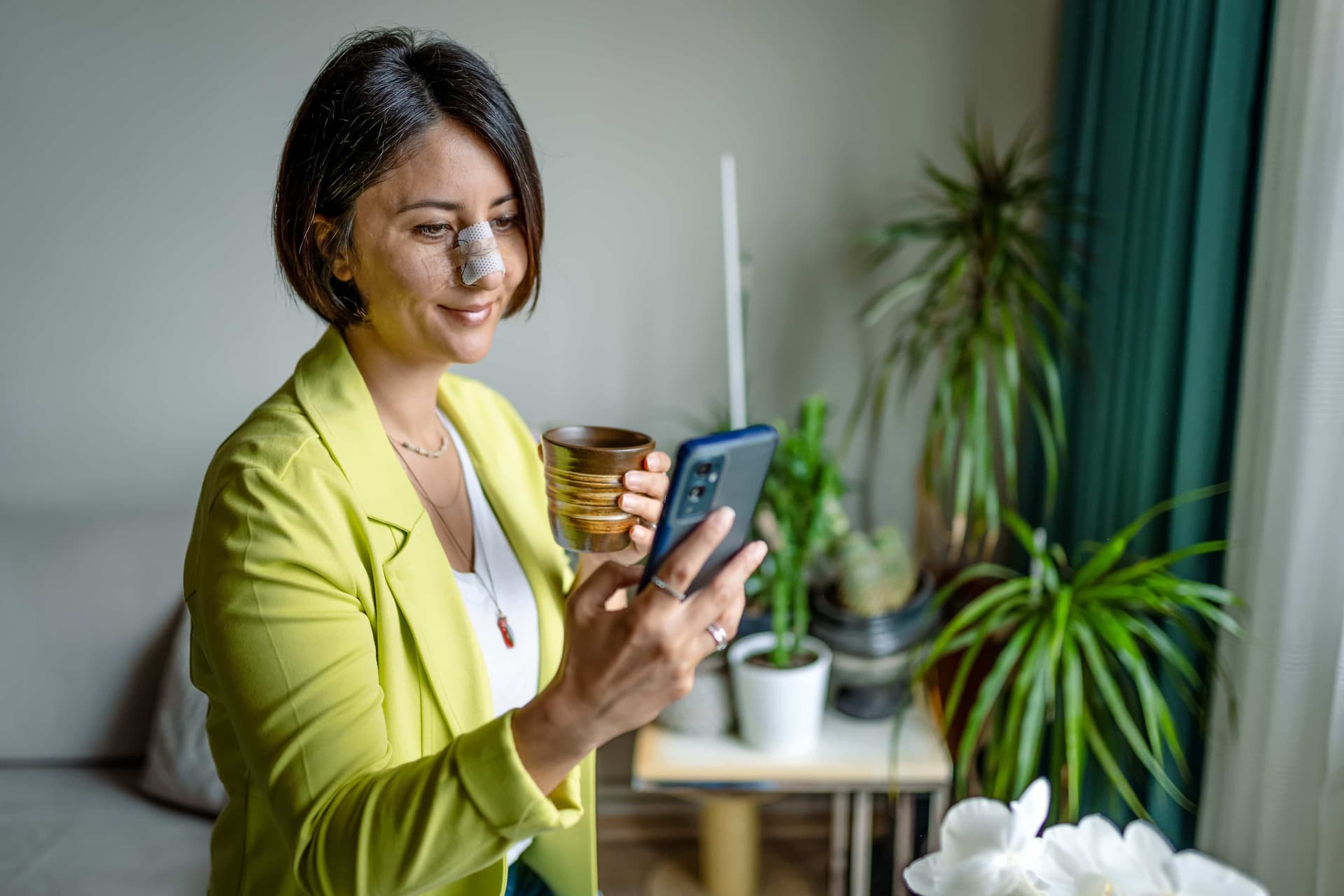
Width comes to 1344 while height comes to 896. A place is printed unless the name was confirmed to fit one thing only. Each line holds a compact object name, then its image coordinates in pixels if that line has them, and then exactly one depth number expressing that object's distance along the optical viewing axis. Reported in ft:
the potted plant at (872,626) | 5.97
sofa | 6.33
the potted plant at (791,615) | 5.64
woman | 2.37
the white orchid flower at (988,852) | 1.94
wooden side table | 5.54
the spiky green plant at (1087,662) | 4.70
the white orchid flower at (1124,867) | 1.88
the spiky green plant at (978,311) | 6.18
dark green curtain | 4.91
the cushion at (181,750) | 5.95
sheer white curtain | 4.07
